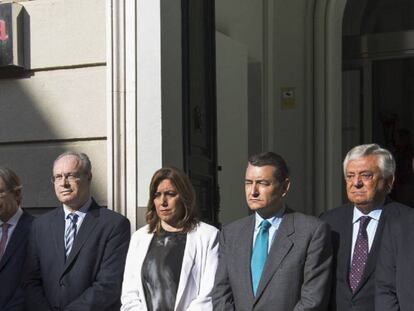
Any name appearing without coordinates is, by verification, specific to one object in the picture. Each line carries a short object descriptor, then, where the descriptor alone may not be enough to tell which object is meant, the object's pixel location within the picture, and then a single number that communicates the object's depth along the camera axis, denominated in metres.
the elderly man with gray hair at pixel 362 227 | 4.73
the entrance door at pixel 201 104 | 7.18
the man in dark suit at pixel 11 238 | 5.71
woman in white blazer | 5.03
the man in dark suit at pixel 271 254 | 4.66
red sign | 7.28
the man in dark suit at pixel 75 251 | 5.35
